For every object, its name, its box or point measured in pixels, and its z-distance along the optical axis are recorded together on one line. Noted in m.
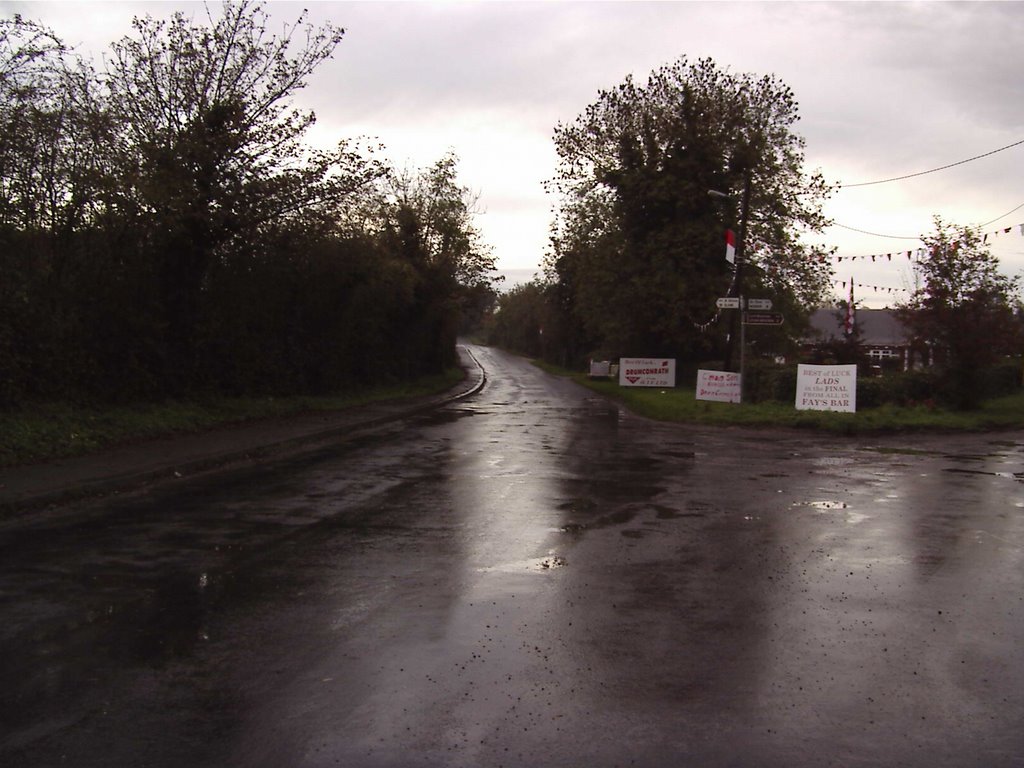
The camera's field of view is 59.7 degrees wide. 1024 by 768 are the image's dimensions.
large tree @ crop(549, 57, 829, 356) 35.88
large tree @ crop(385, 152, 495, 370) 38.50
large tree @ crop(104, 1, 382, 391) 17.44
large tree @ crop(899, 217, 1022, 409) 22.17
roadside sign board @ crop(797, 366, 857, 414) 22.39
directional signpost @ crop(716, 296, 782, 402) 23.77
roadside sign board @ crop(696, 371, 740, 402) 25.88
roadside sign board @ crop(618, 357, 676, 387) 38.75
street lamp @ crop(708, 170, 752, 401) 26.33
